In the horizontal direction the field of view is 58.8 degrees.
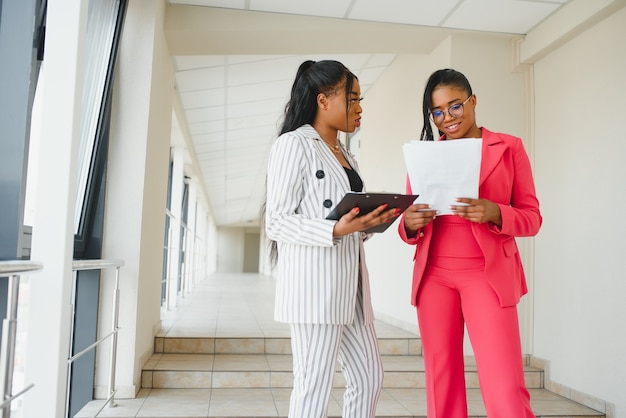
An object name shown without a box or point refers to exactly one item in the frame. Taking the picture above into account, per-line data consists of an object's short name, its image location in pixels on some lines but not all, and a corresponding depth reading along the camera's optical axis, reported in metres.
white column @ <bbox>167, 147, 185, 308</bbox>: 7.03
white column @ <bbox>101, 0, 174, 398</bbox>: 3.27
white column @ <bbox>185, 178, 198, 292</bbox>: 9.56
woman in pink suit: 1.66
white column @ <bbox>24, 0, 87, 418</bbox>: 1.94
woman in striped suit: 1.60
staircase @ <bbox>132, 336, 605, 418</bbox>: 3.23
